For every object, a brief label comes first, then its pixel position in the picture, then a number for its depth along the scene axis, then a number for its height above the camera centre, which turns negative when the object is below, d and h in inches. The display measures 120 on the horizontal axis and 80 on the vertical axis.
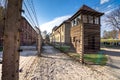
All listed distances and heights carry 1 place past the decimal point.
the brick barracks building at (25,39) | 558.1 +15.7
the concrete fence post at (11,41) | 39.1 -0.4
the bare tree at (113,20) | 621.3 +221.6
